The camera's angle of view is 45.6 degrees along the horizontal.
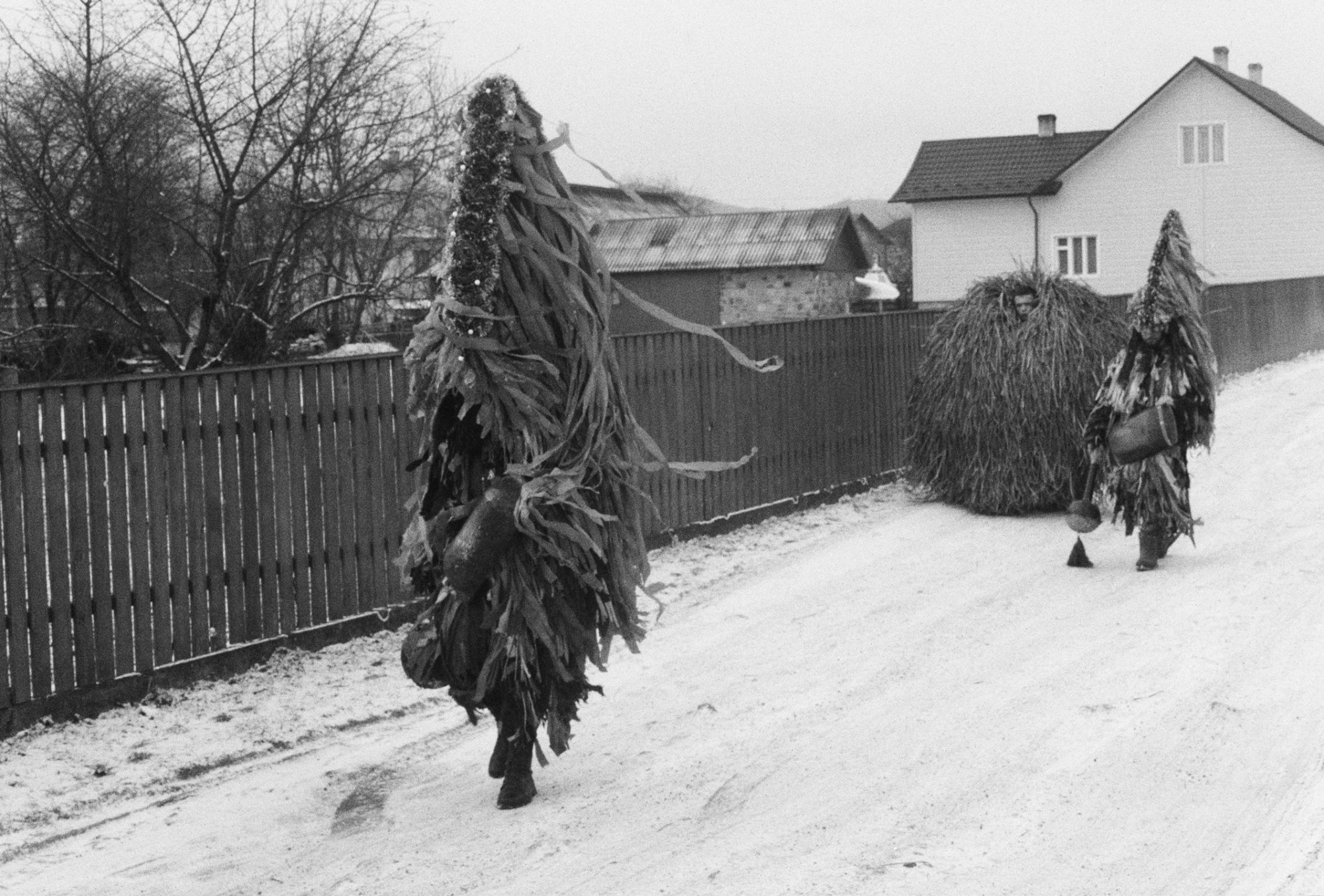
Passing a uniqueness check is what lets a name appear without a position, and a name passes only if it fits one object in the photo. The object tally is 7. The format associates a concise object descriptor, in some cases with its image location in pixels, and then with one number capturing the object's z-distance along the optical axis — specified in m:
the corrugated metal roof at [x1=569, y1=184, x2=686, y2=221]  56.44
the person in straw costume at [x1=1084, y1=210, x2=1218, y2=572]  10.23
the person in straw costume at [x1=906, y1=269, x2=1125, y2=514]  12.51
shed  46.06
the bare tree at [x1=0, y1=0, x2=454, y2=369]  13.33
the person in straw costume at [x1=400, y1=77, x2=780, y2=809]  5.73
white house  46.22
